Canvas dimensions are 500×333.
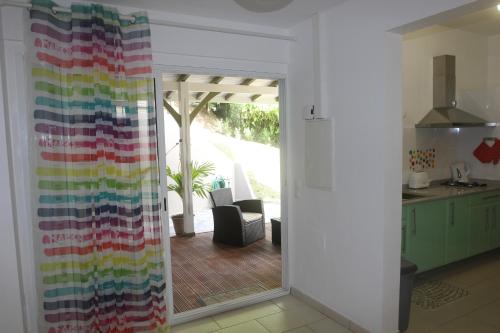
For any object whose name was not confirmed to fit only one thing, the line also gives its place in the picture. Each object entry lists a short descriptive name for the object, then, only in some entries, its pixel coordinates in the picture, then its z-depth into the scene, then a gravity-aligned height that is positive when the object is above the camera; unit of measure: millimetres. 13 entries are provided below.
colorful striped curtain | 2131 -165
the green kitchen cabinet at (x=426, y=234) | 3332 -950
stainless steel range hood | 3947 +432
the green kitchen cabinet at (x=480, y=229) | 3805 -1034
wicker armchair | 4801 -1087
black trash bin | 2574 -1148
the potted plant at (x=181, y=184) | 5590 -666
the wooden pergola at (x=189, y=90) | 5469 +896
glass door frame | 2693 -525
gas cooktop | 4047 -566
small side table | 4820 -1247
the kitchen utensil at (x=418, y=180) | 3902 -474
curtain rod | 2016 +901
